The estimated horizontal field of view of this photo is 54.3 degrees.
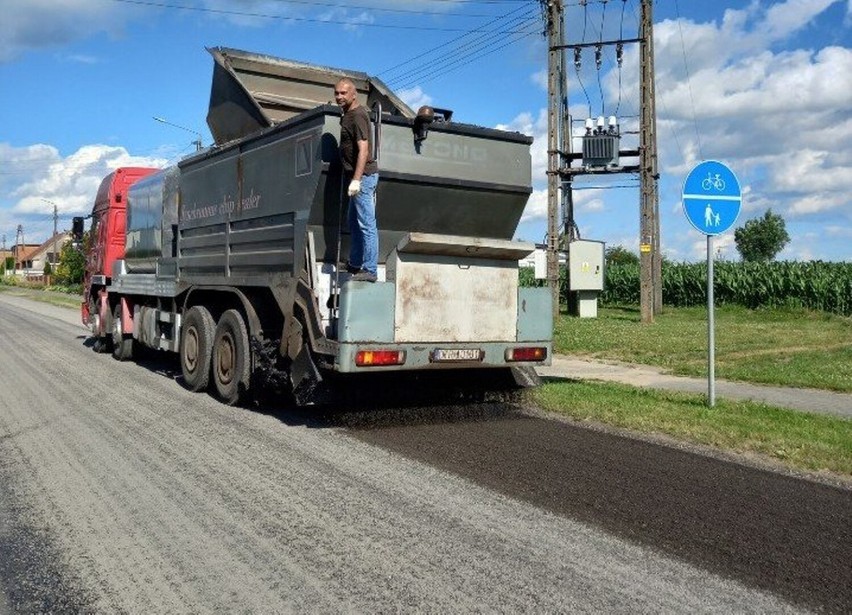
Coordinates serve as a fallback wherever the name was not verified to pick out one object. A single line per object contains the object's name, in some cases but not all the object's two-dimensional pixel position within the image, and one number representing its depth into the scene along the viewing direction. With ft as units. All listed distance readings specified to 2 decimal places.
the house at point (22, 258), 472.85
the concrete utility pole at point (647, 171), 78.64
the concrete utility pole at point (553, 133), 82.23
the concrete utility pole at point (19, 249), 413.39
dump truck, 25.02
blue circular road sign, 30.40
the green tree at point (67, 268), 176.55
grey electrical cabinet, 90.53
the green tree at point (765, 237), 397.58
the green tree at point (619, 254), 308.75
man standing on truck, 24.27
